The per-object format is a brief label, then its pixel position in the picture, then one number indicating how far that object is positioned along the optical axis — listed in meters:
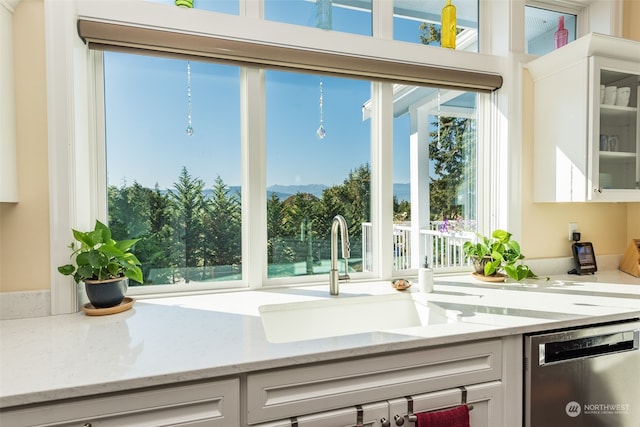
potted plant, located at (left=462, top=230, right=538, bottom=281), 1.94
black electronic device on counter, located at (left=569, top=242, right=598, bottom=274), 2.15
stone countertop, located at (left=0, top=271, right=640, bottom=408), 0.94
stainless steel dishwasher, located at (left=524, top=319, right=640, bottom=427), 1.33
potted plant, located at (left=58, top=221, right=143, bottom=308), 1.34
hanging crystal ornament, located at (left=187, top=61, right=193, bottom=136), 1.75
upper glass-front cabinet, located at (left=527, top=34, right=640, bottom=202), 1.84
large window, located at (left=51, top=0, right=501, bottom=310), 1.61
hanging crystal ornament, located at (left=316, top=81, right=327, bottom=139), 1.94
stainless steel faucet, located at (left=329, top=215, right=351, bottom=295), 1.68
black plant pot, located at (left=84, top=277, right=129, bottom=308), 1.37
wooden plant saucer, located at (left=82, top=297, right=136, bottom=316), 1.38
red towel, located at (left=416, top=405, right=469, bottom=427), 1.15
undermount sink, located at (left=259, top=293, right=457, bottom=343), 1.56
